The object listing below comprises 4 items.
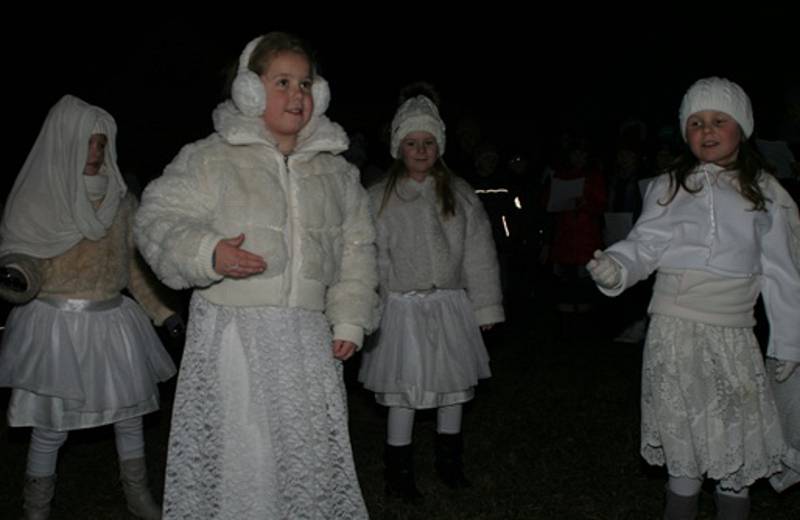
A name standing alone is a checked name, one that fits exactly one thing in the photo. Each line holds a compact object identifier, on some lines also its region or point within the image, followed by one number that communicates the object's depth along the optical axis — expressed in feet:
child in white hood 14.65
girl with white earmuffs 11.15
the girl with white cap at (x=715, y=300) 13.03
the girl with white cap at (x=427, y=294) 16.62
